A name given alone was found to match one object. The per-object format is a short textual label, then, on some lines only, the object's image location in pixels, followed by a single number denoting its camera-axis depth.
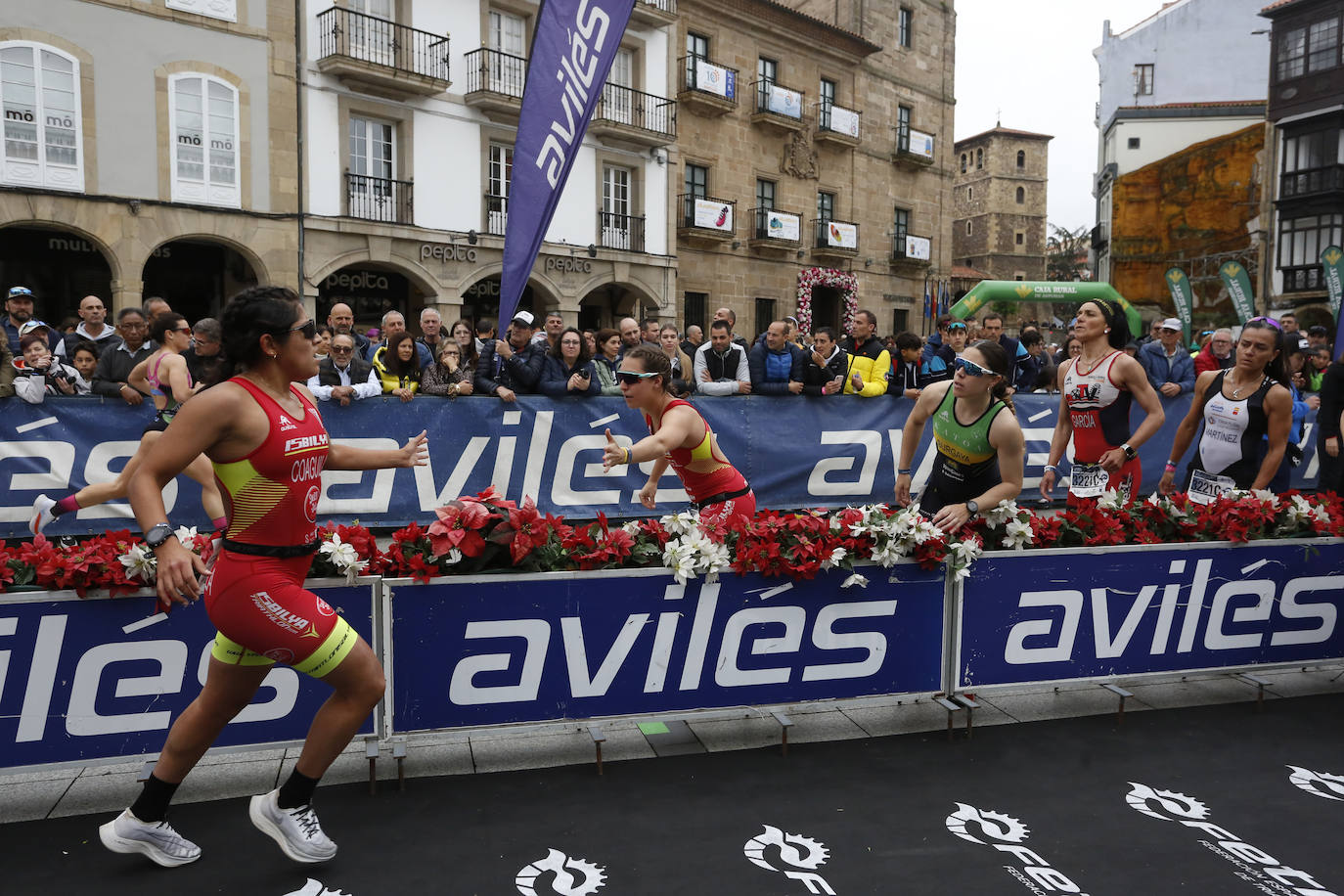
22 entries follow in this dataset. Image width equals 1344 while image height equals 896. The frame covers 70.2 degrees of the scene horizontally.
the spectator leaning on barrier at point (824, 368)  9.70
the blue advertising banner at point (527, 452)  7.69
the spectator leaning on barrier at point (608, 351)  10.02
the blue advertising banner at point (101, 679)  3.71
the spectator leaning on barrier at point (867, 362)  9.85
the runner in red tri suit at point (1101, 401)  6.30
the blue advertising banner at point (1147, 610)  4.88
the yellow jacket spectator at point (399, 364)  9.00
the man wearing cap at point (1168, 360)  11.19
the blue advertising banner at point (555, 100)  6.13
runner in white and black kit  6.14
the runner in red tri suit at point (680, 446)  4.77
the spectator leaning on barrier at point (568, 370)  8.89
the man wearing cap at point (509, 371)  8.80
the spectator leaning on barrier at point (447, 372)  9.13
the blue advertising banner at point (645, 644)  4.18
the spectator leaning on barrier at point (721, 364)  9.64
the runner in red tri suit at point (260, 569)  3.08
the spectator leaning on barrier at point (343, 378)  8.26
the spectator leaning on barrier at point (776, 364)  9.55
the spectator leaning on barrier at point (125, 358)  7.85
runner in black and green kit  5.02
